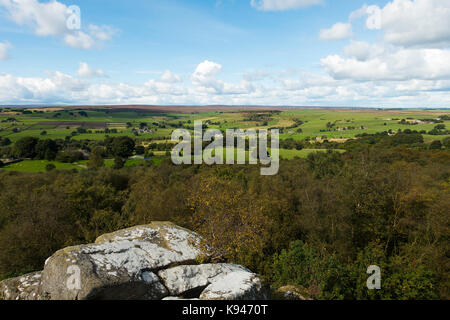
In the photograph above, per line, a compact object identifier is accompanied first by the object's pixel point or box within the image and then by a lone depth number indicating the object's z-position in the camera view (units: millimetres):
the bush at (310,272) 14203
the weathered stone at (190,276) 11212
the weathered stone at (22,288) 9641
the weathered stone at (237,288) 9180
